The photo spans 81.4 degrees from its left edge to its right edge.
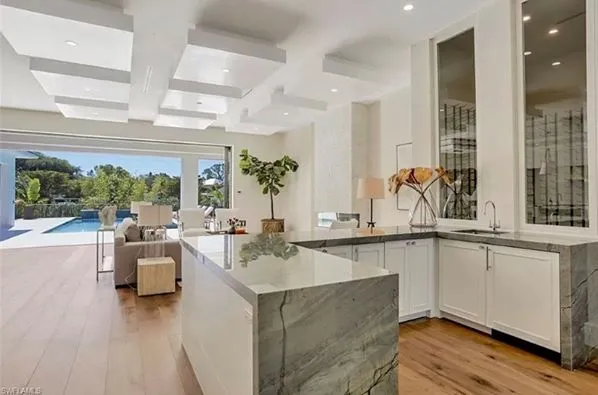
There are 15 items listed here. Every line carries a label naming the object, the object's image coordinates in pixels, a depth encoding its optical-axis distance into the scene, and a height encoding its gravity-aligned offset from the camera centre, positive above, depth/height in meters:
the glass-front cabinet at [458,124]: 4.15 +0.92
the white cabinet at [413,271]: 3.46 -0.75
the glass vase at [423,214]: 4.26 -0.20
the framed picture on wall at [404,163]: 6.56 +0.67
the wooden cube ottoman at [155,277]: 4.68 -1.06
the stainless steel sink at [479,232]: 3.49 -0.35
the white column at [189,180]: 10.91 +0.60
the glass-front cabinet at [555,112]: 3.18 +0.83
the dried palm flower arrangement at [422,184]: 4.10 +0.17
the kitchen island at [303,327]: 1.34 -0.55
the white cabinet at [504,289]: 2.74 -0.81
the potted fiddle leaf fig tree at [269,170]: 10.24 +0.85
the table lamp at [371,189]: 4.54 +0.12
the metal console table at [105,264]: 5.71 -1.20
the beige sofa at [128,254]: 5.10 -0.83
